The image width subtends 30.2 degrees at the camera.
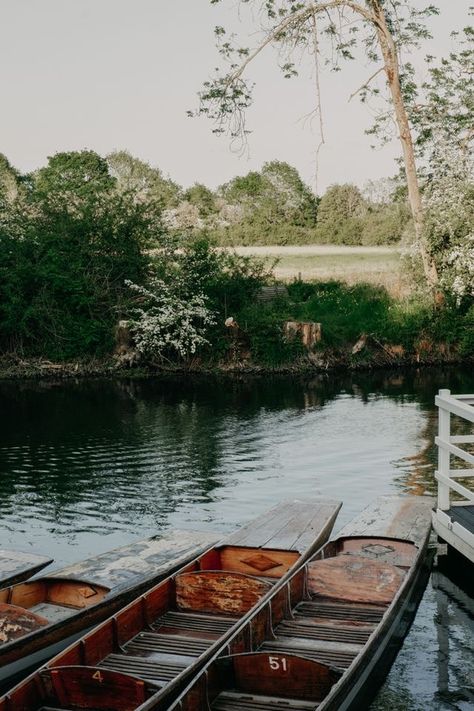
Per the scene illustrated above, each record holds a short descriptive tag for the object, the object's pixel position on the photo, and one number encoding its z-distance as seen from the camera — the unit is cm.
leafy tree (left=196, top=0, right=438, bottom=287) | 2523
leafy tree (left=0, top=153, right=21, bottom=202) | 6456
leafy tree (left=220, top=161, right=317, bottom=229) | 6362
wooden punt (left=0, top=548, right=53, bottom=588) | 934
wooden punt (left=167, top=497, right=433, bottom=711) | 661
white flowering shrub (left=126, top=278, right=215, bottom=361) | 3147
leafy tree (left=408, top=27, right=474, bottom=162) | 3516
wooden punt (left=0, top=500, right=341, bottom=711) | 645
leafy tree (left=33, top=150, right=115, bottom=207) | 3397
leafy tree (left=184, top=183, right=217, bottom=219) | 6644
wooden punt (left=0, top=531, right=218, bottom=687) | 756
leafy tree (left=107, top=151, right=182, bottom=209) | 3572
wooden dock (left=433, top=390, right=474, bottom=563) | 1003
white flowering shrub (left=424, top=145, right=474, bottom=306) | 3206
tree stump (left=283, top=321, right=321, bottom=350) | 3186
